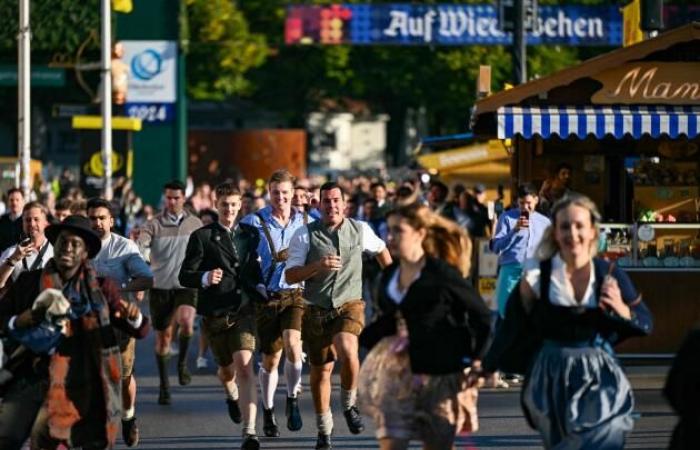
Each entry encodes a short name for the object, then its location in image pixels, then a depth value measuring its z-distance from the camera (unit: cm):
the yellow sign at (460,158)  3694
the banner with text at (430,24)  5766
